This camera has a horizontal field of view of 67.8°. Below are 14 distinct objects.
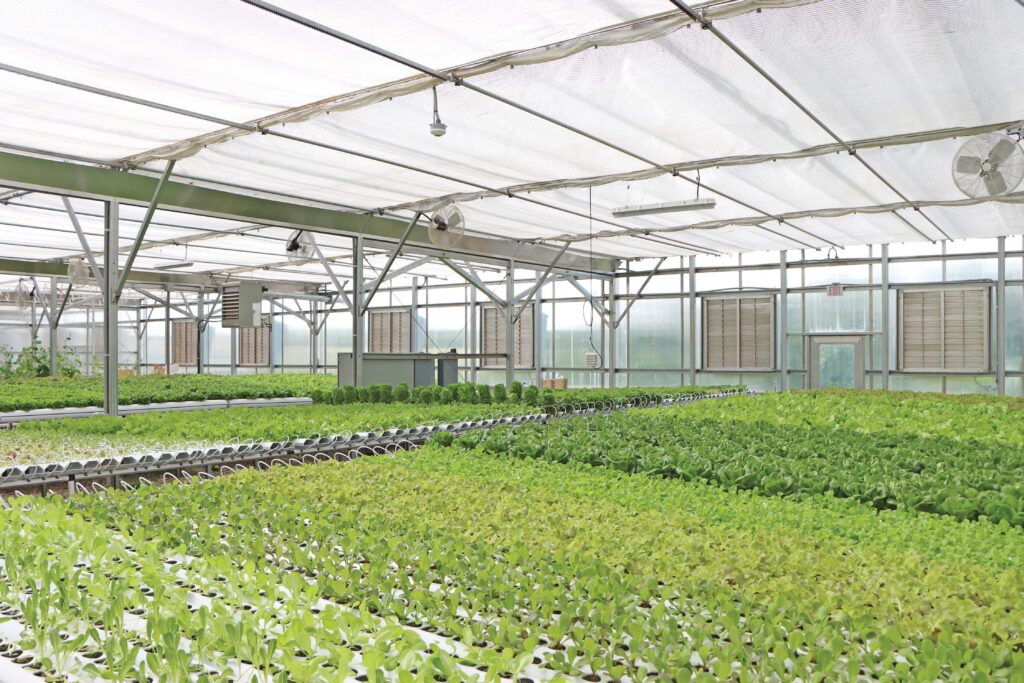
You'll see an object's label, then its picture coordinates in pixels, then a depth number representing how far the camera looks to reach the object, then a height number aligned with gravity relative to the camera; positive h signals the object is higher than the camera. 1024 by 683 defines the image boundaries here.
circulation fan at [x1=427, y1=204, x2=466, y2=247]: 9.06 +1.40
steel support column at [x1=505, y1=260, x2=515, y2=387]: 13.59 +0.53
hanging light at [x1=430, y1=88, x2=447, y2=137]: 5.68 +1.61
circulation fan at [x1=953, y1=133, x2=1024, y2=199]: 6.18 +1.46
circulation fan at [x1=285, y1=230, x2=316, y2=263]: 10.95 +1.41
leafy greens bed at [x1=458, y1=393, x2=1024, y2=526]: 3.83 -0.76
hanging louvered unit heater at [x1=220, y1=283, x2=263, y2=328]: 12.00 +0.59
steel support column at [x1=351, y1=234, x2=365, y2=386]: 10.74 +0.38
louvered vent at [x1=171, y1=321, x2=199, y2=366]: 25.67 +0.01
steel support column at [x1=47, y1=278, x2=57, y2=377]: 15.67 +0.35
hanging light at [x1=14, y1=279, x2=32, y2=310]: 15.40 +0.94
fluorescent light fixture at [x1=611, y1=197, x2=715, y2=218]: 8.59 +1.56
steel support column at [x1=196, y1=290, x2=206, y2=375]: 19.36 +0.49
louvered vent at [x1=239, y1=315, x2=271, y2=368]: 23.51 -0.13
